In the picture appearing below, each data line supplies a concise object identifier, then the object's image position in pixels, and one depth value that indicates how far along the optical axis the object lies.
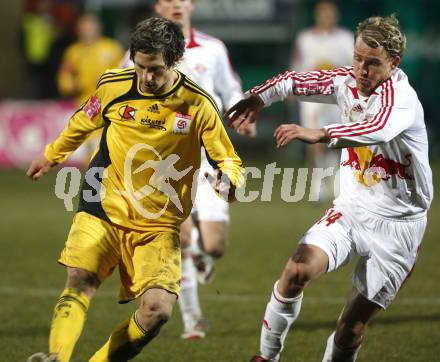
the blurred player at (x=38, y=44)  37.28
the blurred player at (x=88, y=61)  32.62
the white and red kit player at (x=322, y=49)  28.98
